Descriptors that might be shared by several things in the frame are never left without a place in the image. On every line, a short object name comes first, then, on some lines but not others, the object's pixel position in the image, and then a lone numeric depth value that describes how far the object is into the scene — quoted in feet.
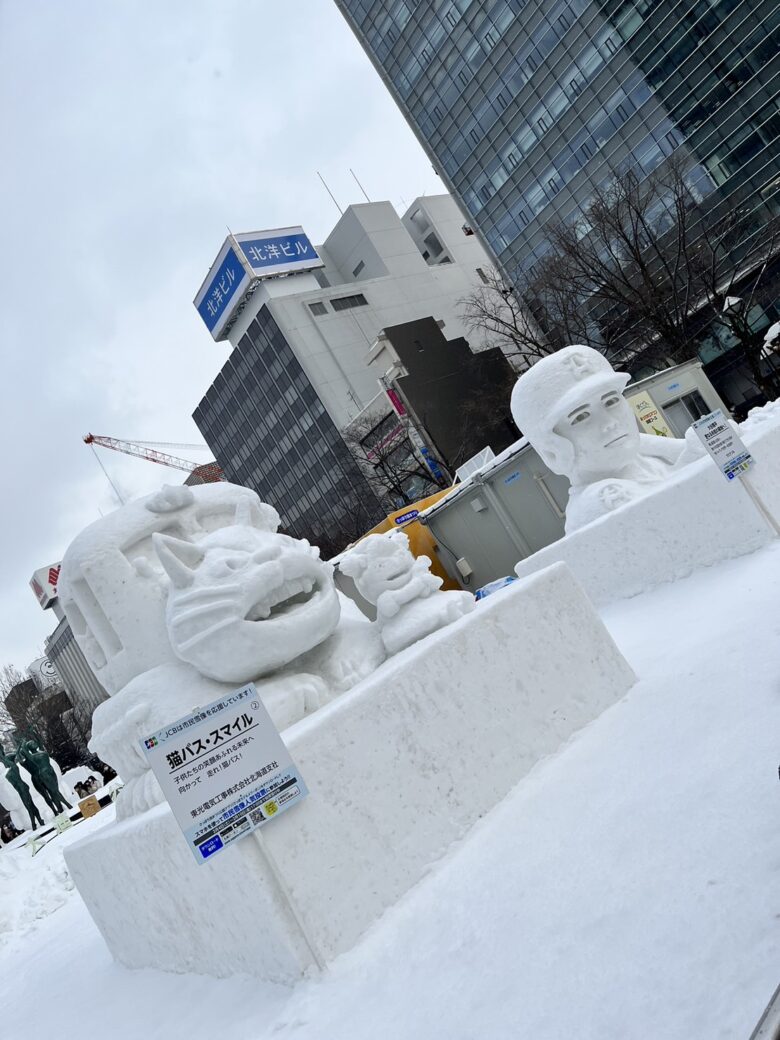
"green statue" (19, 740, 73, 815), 54.24
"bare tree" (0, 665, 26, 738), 116.79
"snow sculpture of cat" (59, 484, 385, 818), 13.34
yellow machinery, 60.75
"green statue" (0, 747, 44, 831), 55.01
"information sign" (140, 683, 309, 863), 9.62
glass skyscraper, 98.63
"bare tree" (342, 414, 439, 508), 114.11
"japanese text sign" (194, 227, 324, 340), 223.30
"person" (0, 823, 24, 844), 59.10
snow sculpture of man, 23.12
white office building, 196.95
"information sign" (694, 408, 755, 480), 18.69
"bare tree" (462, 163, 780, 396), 61.11
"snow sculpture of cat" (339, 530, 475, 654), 14.40
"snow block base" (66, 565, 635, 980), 10.07
